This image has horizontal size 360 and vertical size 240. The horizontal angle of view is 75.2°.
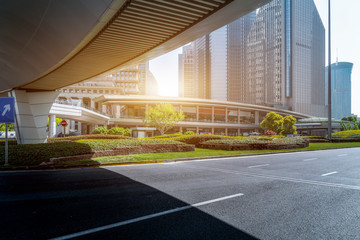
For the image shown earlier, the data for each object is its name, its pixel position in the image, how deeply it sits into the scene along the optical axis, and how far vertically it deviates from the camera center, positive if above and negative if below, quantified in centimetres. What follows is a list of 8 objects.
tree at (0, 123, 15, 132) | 4459 -75
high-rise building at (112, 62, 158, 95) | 11700 +2287
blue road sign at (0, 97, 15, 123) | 1198 +72
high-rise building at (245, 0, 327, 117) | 13088 +3988
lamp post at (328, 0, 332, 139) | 3072 +643
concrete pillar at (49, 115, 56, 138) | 4066 -27
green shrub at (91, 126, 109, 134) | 3691 -113
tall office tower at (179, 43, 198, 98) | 19038 +3924
